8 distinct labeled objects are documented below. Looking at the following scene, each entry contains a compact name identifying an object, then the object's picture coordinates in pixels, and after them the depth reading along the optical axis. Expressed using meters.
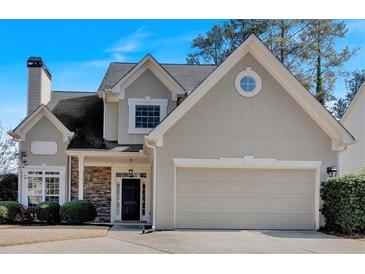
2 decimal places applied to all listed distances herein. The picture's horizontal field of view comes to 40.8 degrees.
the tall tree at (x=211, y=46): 33.22
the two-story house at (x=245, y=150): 15.27
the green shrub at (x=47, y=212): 17.59
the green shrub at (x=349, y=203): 14.40
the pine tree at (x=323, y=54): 31.08
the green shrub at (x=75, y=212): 17.02
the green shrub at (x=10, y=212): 17.14
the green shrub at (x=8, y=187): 22.61
